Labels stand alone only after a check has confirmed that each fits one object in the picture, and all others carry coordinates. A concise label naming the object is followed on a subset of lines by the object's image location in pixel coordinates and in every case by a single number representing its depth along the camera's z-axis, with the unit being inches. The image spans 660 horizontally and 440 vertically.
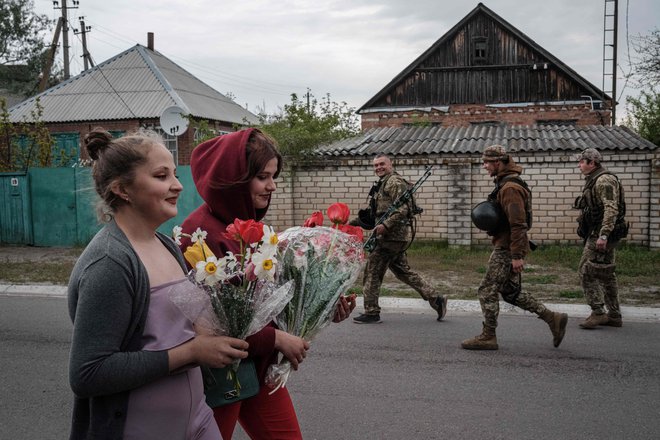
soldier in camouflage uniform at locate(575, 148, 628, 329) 281.0
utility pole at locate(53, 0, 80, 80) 1240.8
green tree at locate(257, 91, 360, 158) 592.1
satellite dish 570.6
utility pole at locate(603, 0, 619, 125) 977.5
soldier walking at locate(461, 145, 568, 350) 243.9
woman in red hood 93.4
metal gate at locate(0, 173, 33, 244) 617.0
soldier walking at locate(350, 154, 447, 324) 297.3
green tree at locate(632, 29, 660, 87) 792.3
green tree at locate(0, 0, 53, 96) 1593.3
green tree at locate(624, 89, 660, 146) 1023.5
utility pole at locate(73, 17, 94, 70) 1365.2
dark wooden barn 1120.2
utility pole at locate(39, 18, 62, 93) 1175.0
